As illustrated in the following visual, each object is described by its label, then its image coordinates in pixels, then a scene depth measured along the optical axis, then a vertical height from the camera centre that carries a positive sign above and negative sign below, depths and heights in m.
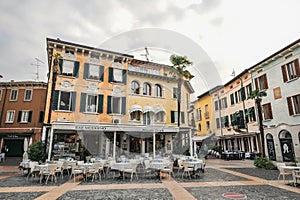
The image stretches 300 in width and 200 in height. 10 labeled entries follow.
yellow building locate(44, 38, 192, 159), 14.96 +3.48
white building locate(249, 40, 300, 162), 15.46 +3.58
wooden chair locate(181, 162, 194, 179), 9.62 -1.29
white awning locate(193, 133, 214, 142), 26.39 +0.61
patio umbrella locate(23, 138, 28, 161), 17.81 -0.42
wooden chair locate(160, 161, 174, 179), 9.55 -1.43
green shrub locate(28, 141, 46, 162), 12.56 -0.77
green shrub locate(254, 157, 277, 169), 12.40 -1.50
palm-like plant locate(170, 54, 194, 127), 17.12 +7.02
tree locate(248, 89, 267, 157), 13.50 +3.17
